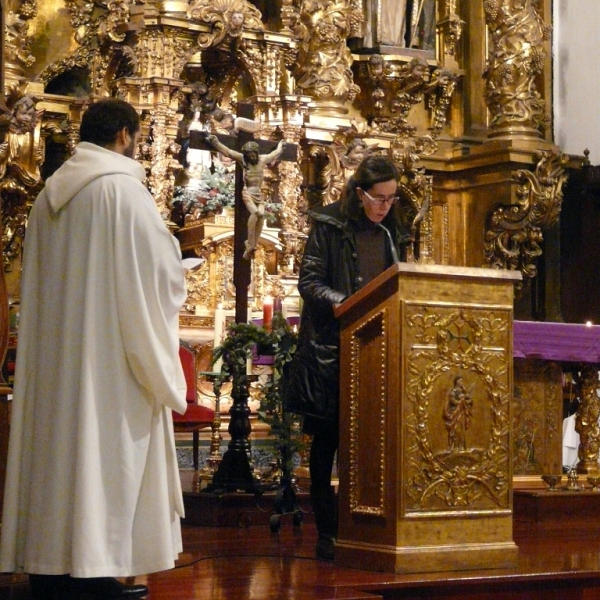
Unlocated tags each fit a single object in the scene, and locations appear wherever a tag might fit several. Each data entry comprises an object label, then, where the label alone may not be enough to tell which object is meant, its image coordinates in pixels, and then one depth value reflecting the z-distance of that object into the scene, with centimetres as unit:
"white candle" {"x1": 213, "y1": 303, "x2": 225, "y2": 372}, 1038
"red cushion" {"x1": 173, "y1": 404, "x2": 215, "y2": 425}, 1182
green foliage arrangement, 922
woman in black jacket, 728
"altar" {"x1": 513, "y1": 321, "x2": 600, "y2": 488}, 1092
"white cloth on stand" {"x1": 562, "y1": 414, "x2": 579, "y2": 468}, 1500
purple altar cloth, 1080
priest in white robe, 580
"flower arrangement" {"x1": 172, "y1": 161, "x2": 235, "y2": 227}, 1546
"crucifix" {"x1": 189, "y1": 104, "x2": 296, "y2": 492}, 975
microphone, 751
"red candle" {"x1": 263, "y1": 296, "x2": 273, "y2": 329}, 1015
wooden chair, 1187
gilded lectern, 675
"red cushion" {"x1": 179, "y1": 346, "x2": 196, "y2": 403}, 1235
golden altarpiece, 1486
